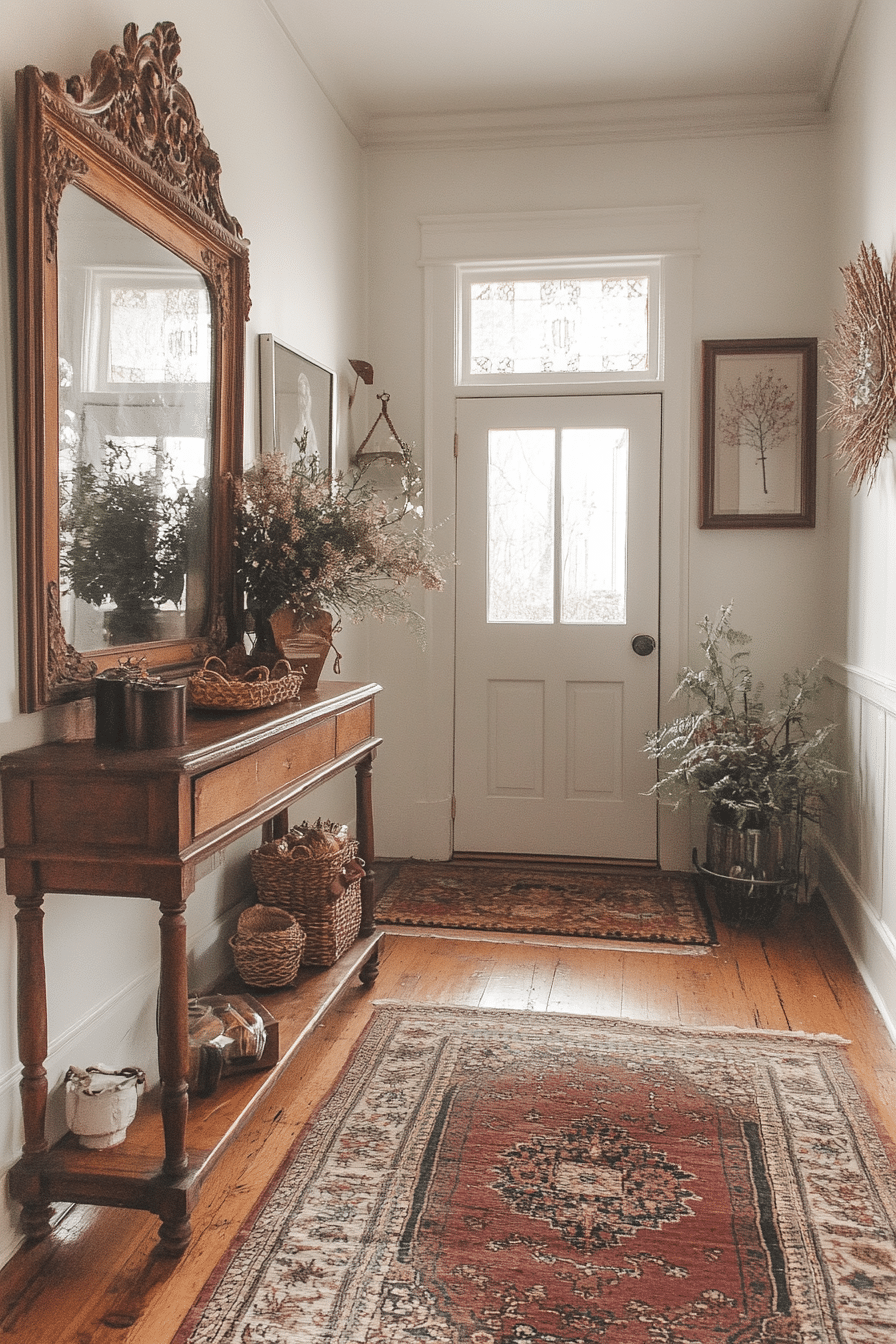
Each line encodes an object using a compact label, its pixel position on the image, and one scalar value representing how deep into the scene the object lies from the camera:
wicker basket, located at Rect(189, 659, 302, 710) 2.32
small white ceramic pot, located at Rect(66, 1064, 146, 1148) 2.00
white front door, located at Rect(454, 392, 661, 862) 4.41
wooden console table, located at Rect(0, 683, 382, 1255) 1.84
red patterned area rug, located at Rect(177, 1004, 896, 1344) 1.78
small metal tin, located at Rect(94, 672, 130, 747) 1.96
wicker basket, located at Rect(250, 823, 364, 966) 2.93
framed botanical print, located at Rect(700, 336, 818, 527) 4.23
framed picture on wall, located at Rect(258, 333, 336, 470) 3.26
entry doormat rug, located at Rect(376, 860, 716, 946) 3.78
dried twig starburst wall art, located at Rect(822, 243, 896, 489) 2.89
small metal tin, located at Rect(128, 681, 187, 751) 1.95
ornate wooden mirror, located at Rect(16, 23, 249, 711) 1.94
